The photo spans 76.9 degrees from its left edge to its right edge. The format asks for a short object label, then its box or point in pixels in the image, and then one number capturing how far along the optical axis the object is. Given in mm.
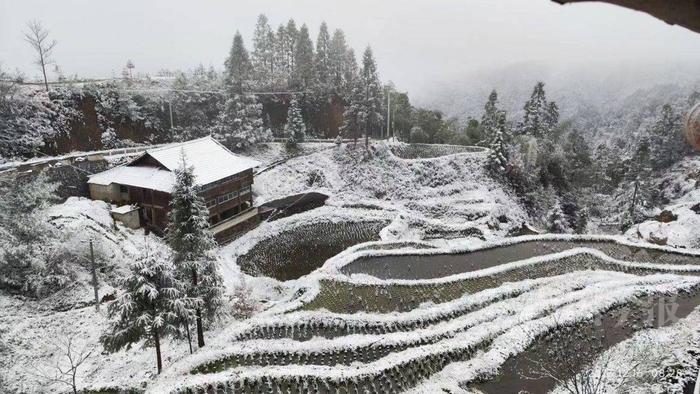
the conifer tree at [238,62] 45200
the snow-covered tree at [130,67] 46000
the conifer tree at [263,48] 55000
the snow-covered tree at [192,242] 16156
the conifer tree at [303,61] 50125
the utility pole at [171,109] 39650
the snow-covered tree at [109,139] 34812
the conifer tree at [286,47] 55562
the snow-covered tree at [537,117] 45688
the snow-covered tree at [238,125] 40625
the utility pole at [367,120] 41588
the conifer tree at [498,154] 38750
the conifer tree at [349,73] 50294
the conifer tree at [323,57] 50938
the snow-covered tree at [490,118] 44969
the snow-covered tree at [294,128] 41688
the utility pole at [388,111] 46531
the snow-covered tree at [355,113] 41844
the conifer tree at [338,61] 51347
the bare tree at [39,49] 35178
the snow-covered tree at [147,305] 14789
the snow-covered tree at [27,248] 20266
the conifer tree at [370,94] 42050
